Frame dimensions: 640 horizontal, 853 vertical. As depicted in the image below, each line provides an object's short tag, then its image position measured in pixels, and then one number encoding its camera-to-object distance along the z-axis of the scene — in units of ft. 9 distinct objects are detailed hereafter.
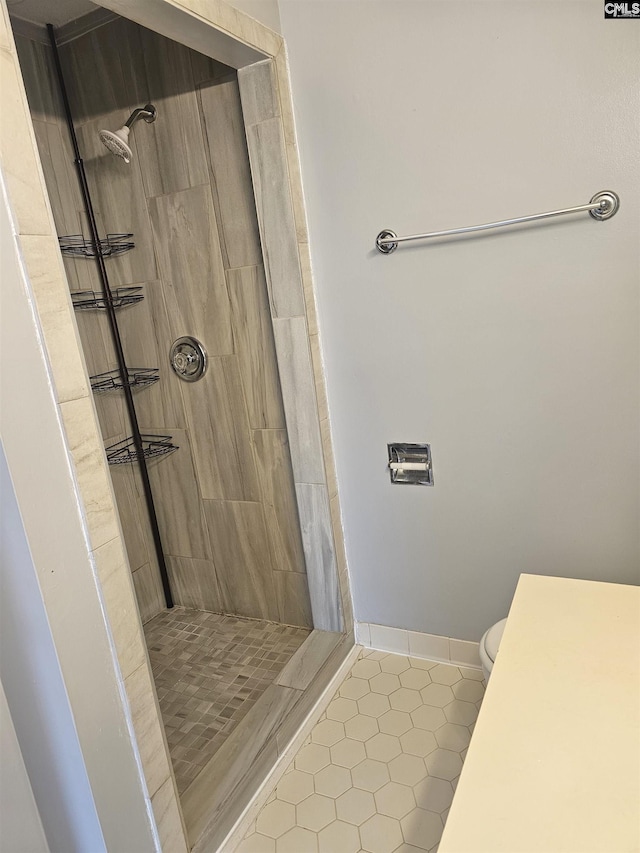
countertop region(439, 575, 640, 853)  2.50
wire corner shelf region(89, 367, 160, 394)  7.46
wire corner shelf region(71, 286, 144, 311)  7.20
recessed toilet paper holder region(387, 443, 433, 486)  6.21
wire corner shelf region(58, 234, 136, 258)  7.09
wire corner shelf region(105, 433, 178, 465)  7.60
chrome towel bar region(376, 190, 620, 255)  4.75
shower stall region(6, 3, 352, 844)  6.41
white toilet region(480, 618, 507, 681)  5.06
